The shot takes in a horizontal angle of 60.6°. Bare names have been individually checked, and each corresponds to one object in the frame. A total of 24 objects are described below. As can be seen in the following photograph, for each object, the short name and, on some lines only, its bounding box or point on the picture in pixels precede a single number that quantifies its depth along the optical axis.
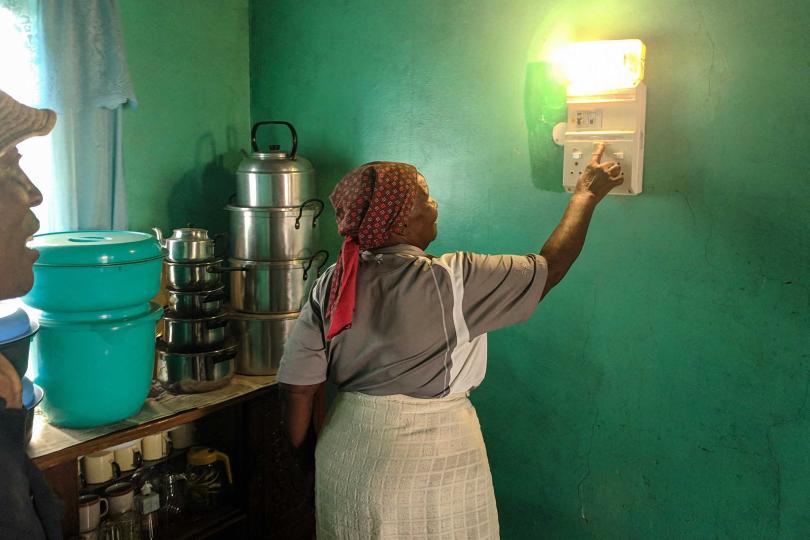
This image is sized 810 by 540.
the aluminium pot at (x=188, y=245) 1.98
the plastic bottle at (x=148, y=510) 1.93
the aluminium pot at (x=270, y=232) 2.11
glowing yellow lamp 1.58
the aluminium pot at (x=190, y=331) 1.99
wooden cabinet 2.08
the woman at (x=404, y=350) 1.44
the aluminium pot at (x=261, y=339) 2.13
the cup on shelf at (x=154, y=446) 2.02
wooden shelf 1.61
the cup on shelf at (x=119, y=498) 1.90
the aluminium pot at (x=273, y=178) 2.10
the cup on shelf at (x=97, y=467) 1.88
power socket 1.61
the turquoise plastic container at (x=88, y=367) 1.66
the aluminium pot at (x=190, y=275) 1.99
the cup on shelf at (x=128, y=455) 1.96
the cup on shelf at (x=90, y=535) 1.81
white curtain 1.86
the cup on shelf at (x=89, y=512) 1.82
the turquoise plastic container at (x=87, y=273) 1.62
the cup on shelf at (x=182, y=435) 2.22
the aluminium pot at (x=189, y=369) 1.97
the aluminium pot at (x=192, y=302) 2.00
